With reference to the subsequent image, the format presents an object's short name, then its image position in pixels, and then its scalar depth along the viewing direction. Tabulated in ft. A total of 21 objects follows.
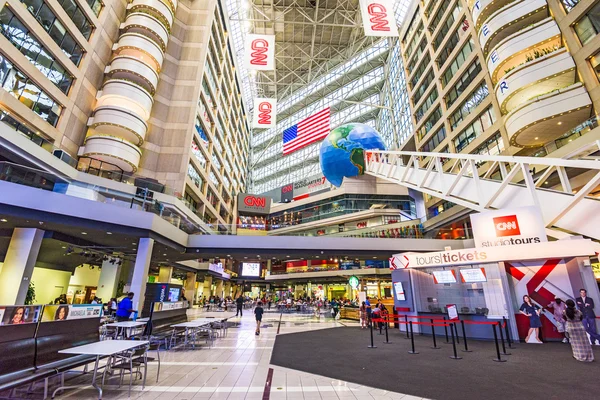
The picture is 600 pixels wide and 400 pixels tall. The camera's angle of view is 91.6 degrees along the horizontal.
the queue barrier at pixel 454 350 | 24.56
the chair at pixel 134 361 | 18.11
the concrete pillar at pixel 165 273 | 92.89
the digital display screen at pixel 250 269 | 92.09
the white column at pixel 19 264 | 44.78
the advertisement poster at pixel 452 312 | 34.88
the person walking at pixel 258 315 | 43.25
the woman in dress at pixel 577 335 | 23.45
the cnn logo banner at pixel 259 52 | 71.77
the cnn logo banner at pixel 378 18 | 58.49
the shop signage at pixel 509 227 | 25.22
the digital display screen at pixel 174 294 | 49.80
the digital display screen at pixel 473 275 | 37.67
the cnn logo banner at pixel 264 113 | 90.99
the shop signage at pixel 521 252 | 33.37
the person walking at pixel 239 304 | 76.88
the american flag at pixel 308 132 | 101.55
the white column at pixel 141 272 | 49.39
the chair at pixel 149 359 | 18.49
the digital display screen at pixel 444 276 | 40.38
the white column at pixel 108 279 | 74.43
